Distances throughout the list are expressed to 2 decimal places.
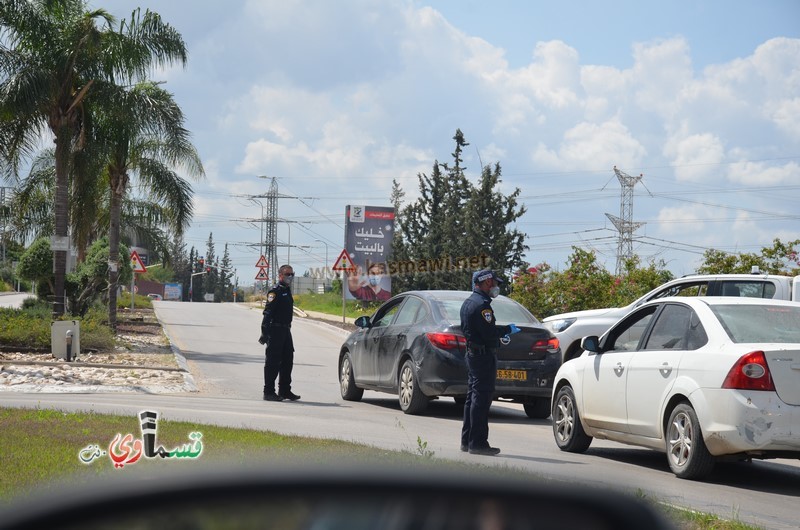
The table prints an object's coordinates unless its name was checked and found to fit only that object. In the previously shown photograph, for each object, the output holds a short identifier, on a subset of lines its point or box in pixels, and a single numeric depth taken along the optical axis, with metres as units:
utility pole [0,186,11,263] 39.31
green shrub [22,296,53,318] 26.92
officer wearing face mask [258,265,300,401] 15.49
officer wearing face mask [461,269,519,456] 10.15
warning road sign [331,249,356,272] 39.41
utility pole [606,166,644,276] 81.25
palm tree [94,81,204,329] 25.75
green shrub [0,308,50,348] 22.33
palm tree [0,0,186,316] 23.56
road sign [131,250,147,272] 37.69
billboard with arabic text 62.94
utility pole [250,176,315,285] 92.38
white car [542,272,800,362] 15.38
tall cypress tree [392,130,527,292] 47.06
